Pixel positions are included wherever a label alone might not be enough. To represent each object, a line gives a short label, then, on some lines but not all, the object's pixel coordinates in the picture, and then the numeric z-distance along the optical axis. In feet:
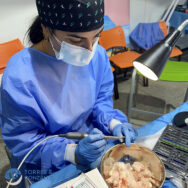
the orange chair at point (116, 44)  8.45
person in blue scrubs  2.58
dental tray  2.82
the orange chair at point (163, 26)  10.49
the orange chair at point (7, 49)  7.52
